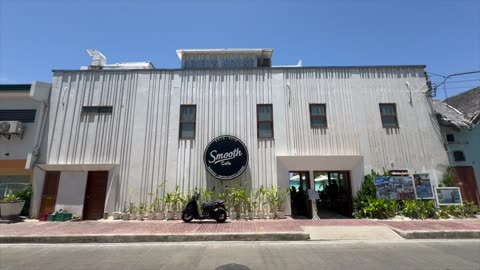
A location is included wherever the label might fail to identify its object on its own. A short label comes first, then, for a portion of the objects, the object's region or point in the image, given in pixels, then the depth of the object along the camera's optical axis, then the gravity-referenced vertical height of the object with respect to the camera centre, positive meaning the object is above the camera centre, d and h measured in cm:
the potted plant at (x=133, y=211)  1064 -115
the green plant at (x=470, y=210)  1030 -115
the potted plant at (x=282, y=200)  1050 -70
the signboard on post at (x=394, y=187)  1072 -15
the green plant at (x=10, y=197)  1034 -50
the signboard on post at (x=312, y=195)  1048 -47
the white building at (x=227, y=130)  1114 +273
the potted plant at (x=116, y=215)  1059 -131
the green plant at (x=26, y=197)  1086 -50
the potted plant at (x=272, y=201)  1056 -73
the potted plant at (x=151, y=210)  1052 -112
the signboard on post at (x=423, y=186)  1079 -11
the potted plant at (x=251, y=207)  1054 -100
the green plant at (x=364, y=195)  1059 -50
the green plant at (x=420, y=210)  1019 -113
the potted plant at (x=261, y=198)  1075 -61
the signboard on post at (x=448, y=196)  1051 -55
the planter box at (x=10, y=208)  1010 -96
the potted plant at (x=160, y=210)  1050 -111
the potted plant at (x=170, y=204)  1044 -87
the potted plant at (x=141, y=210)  1059 -113
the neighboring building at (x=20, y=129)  1126 +272
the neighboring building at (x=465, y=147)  1116 +179
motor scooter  969 -107
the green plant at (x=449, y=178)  1094 +26
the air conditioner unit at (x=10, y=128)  1110 +275
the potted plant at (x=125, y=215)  1053 -133
